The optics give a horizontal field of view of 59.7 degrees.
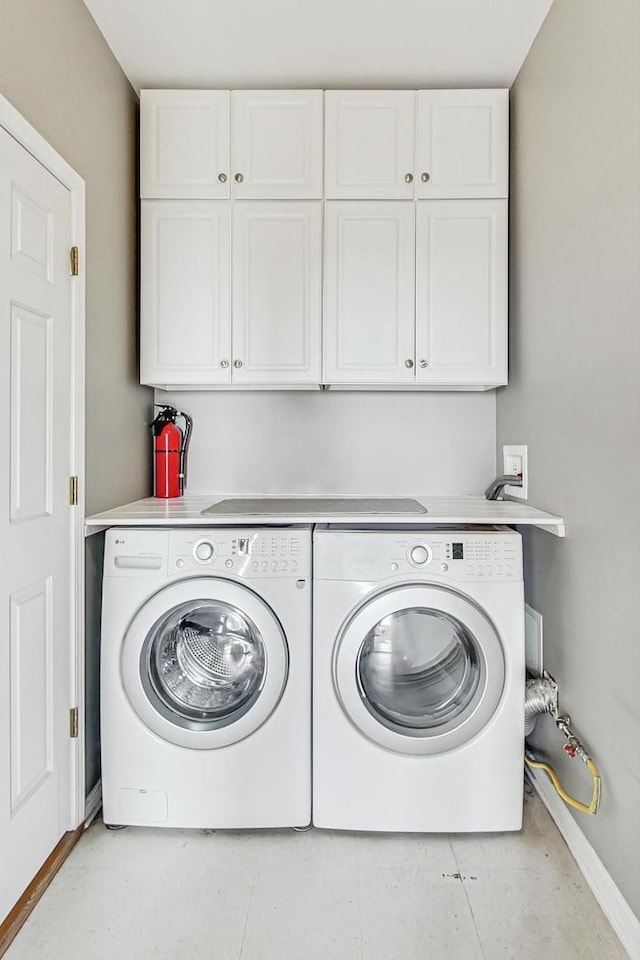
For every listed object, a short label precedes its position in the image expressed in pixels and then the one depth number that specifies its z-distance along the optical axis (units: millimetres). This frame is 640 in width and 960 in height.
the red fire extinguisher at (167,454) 2219
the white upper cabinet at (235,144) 2072
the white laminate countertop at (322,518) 1723
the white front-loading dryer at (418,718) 1665
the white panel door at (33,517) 1356
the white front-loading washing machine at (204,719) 1683
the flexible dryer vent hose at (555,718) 1522
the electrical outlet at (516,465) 2061
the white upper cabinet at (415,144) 2064
